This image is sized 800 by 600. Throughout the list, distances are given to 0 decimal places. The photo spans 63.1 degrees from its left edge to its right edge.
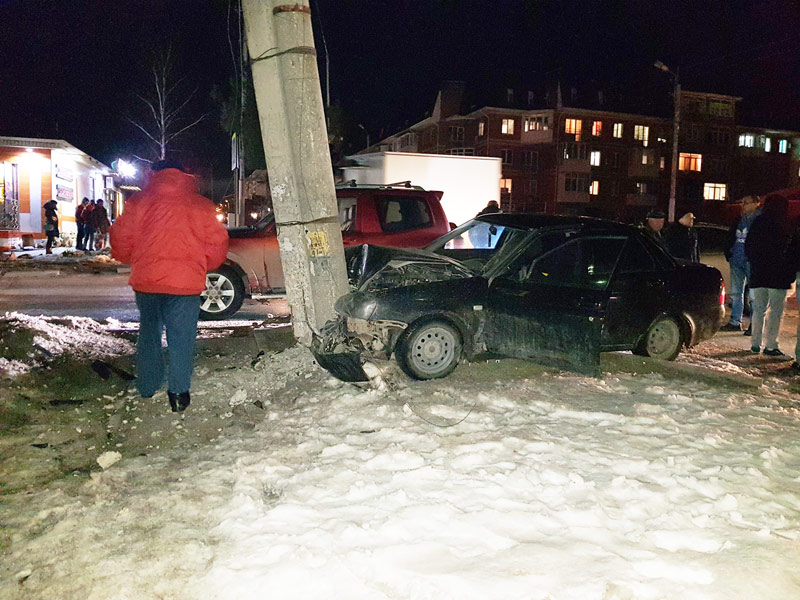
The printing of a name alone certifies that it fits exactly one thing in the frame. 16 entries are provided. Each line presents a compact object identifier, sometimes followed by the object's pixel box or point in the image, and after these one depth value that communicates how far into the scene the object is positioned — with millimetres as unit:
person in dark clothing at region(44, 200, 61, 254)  20266
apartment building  58438
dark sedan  5996
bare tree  33031
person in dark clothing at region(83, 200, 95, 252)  21609
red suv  9992
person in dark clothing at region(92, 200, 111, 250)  21812
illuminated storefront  24266
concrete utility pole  5906
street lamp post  28828
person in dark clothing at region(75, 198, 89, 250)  21683
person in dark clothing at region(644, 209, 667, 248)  9734
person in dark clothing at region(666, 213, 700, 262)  10000
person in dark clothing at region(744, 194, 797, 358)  7848
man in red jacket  4758
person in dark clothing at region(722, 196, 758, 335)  10039
